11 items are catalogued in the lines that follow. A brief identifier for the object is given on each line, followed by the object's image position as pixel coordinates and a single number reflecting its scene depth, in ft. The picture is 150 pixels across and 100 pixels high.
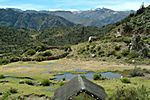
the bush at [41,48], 179.50
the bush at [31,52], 170.52
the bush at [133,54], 133.38
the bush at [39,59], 147.55
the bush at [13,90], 79.62
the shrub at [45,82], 89.62
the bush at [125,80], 88.70
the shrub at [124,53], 137.92
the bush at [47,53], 159.62
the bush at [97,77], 96.28
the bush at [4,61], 150.80
